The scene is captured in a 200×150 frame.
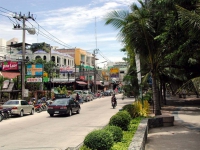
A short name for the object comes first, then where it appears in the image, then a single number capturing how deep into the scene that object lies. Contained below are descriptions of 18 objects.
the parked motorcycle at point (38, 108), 26.47
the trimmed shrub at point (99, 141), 5.47
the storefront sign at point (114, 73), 79.50
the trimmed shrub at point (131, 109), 13.70
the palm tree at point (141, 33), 13.49
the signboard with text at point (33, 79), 30.20
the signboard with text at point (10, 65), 29.75
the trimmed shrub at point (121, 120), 8.81
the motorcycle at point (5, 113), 19.17
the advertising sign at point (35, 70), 31.58
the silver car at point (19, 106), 21.42
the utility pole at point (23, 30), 27.01
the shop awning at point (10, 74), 43.02
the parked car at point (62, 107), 21.15
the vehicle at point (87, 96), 44.08
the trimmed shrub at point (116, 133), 6.88
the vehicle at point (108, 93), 65.99
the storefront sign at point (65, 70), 56.90
